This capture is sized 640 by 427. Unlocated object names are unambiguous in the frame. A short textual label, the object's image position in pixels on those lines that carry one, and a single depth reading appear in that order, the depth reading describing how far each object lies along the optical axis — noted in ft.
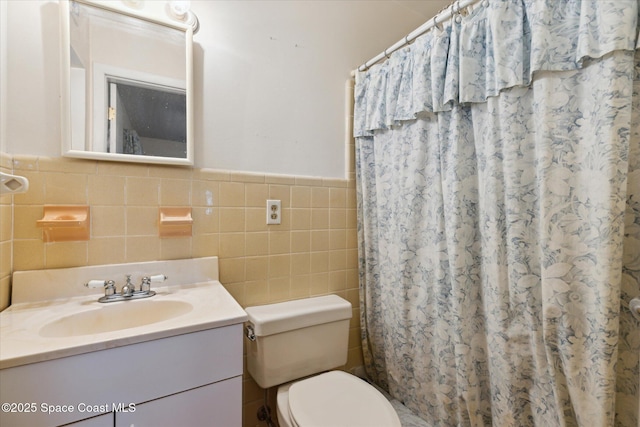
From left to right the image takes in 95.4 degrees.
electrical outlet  4.50
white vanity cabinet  2.10
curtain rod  3.49
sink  2.22
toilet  3.26
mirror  3.36
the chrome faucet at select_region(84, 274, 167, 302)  3.27
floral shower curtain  2.54
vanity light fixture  3.78
